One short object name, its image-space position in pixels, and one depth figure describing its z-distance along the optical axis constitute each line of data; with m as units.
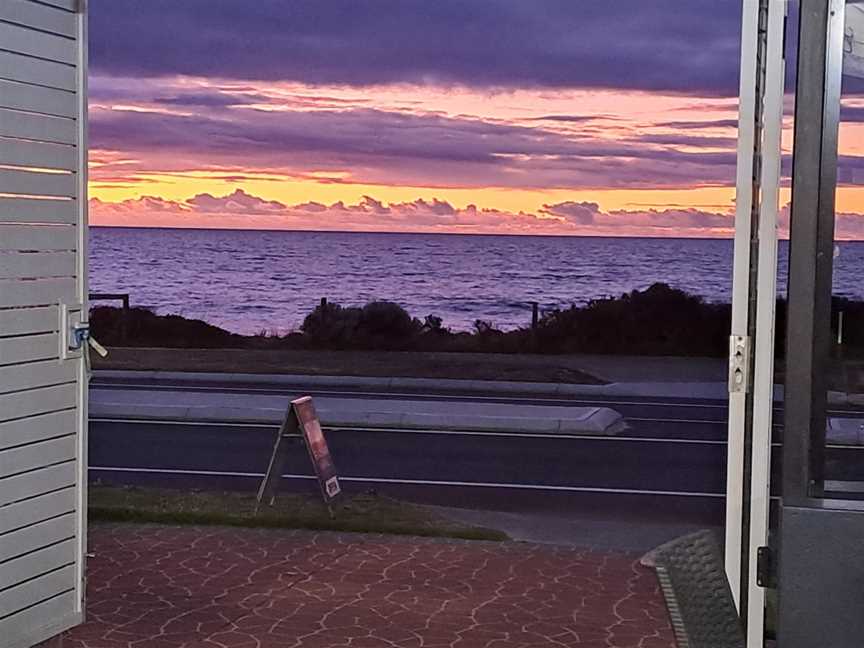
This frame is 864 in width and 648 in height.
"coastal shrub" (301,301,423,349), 21.33
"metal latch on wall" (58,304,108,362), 4.32
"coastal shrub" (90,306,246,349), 21.28
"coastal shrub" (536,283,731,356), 20.47
